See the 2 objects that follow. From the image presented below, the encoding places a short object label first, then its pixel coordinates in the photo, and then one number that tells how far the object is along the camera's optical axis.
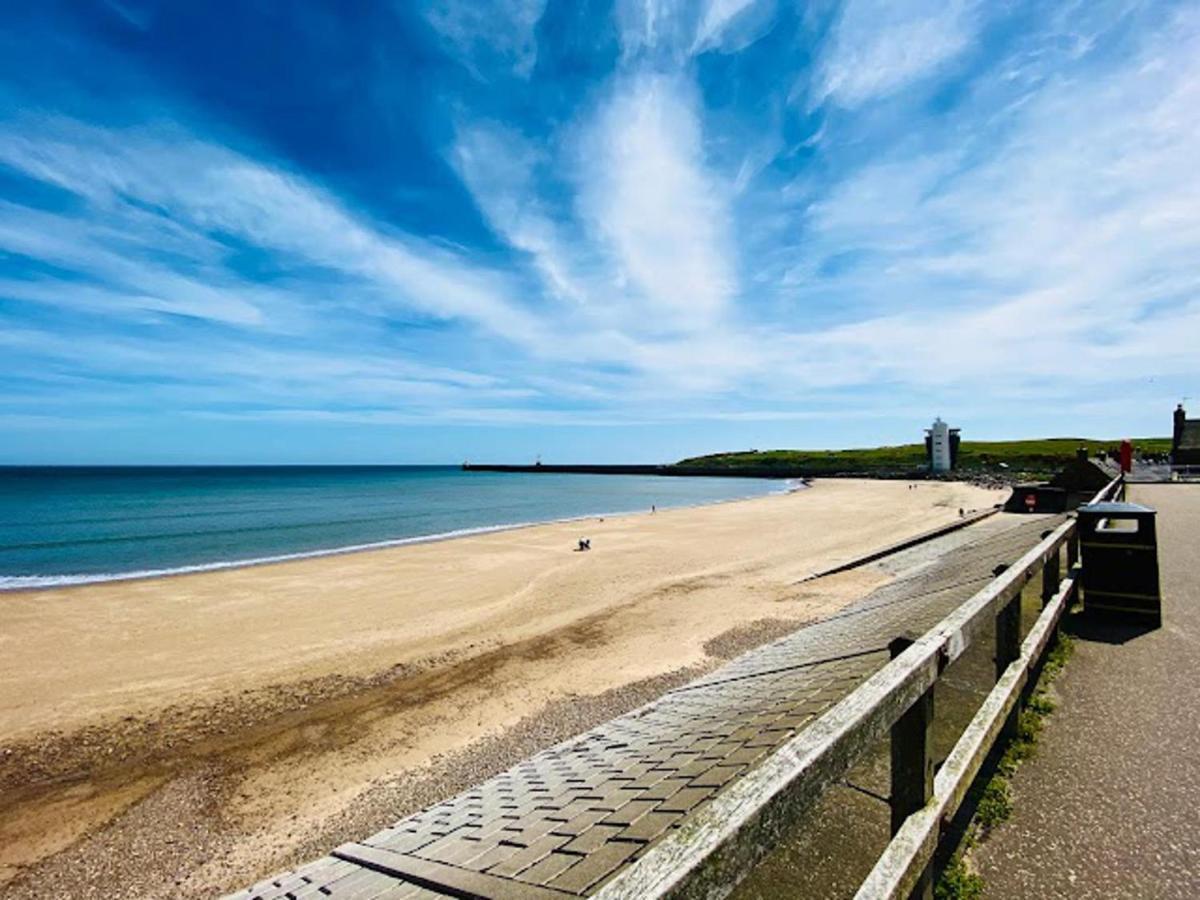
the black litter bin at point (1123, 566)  6.40
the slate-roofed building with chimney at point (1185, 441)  40.41
